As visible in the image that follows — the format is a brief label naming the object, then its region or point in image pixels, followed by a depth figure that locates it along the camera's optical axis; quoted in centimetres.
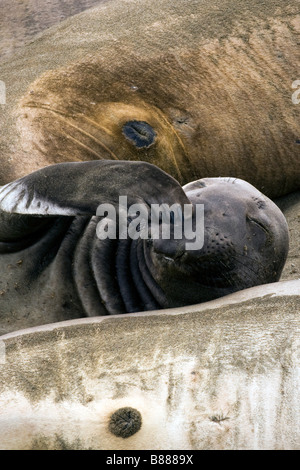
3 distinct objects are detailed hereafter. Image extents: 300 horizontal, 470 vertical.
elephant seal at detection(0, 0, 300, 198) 736
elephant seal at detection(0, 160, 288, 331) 516
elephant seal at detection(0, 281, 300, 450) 399
